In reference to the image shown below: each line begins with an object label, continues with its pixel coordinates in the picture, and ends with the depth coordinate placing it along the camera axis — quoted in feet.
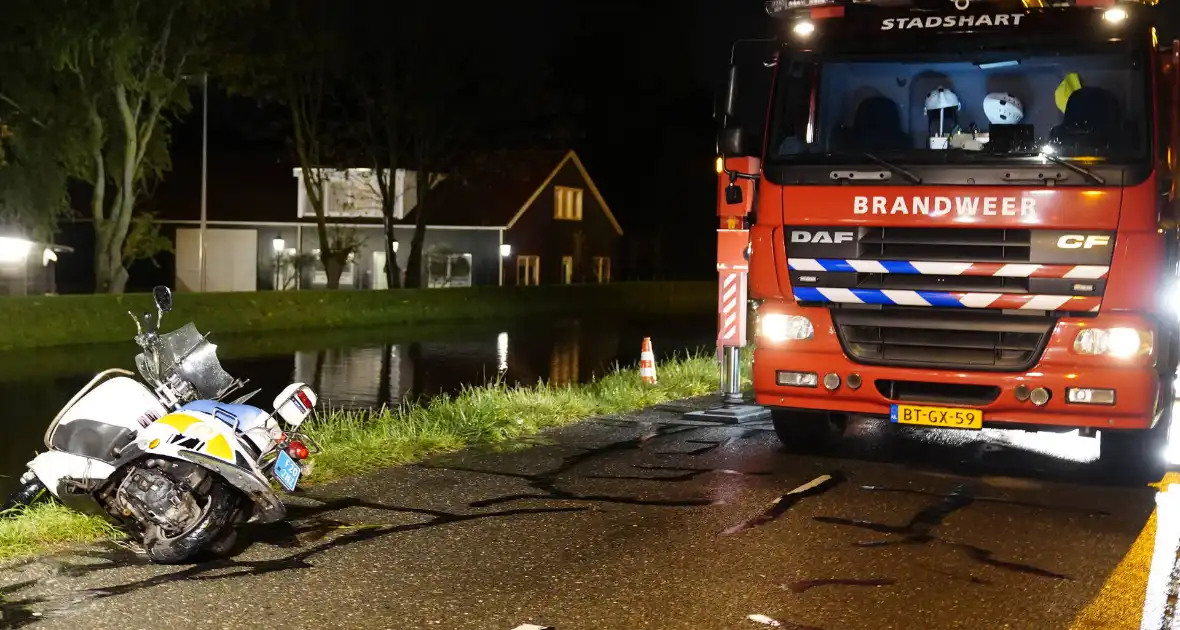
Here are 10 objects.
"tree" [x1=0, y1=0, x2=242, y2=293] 100.22
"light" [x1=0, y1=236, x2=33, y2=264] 115.75
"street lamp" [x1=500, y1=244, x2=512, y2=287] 174.09
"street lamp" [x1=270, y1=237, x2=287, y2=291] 172.65
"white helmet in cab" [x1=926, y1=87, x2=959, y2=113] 32.91
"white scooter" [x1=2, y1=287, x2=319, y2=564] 23.57
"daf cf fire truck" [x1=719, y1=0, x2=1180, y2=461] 30.71
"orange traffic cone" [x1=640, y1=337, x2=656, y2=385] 53.78
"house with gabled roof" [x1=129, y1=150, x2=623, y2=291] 174.19
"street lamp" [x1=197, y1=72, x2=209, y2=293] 129.05
